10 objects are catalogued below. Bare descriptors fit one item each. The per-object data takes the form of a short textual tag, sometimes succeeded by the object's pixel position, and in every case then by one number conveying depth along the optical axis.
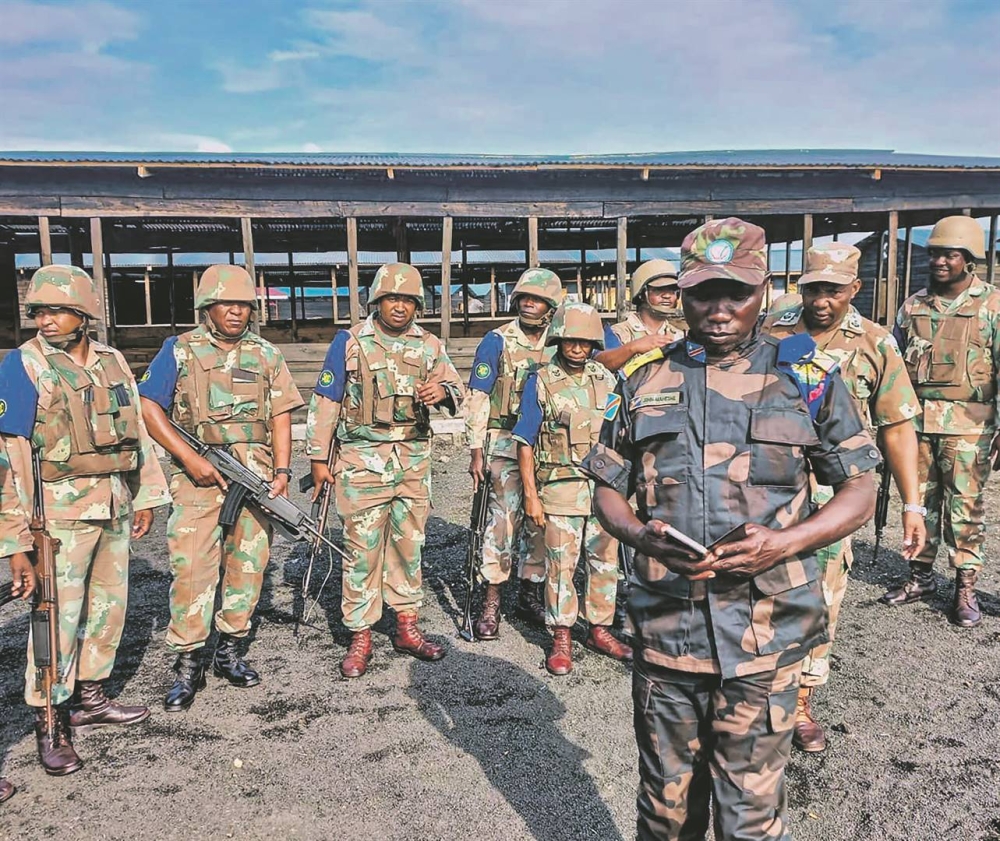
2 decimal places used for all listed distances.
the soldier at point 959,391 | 4.63
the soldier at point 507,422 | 4.67
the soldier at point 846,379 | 3.19
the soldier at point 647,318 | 4.98
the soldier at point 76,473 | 3.17
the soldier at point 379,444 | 4.17
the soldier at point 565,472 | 4.15
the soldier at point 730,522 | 1.93
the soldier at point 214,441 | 3.81
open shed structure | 11.16
